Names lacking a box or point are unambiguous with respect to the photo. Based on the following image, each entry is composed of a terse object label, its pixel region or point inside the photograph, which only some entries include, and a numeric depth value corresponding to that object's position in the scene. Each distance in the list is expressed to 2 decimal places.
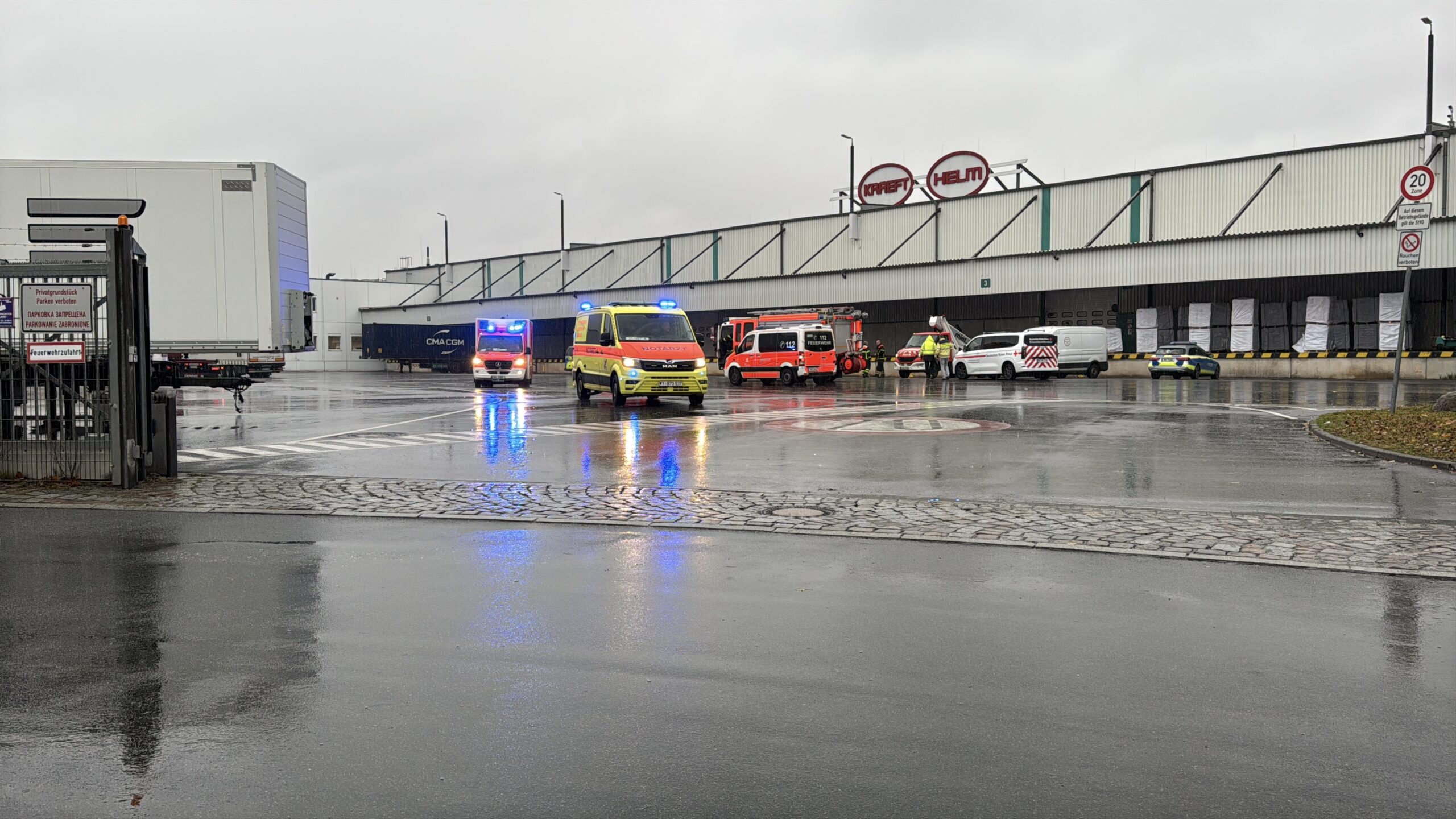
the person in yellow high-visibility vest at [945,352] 45.78
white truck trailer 17.84
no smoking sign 17.56
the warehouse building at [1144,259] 42.16
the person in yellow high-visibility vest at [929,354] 45.19
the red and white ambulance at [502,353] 40.28
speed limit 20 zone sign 17.31
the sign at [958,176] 53.97
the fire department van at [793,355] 40.03
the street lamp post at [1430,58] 38.44
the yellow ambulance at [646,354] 25.67
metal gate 11.72
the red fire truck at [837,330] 45.12
